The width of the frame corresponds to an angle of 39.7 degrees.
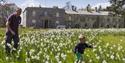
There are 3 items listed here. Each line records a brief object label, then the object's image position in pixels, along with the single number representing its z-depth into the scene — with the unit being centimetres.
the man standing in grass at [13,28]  604
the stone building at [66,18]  4272
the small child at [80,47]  498
